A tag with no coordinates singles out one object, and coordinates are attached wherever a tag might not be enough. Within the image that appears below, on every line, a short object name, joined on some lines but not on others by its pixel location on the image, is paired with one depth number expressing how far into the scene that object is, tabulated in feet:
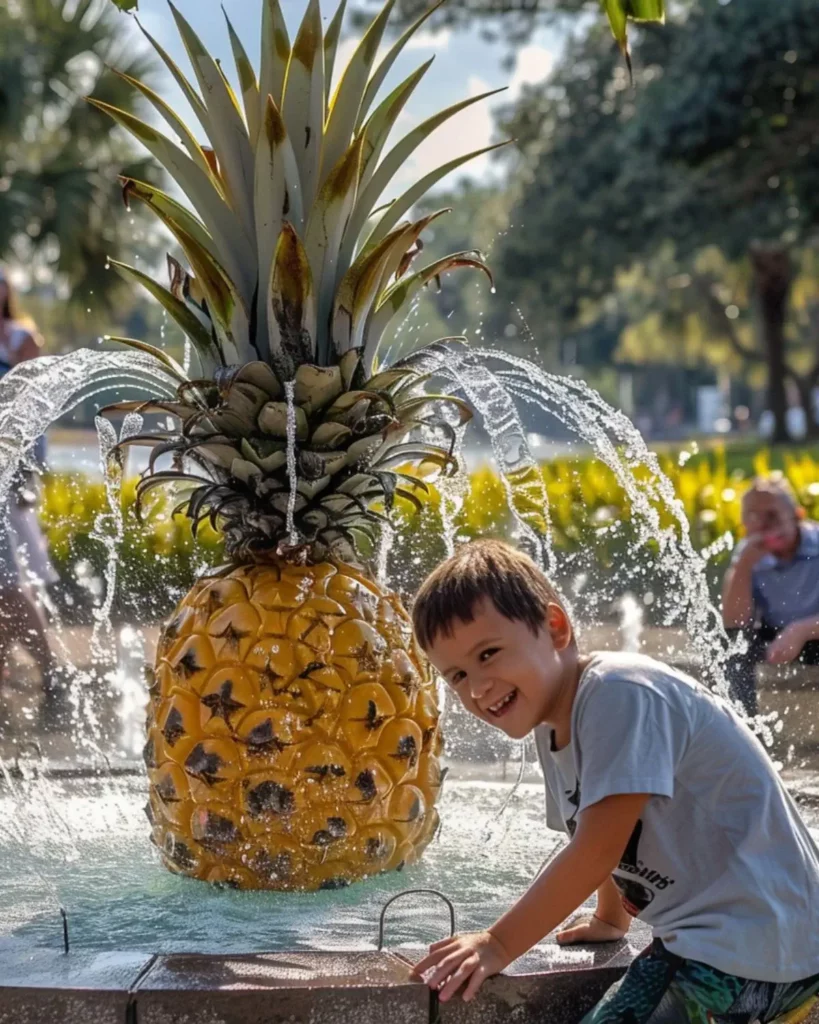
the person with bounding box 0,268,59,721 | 23.16
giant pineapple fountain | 11.21
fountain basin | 8.14
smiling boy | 8.11
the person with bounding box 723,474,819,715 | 21.29
